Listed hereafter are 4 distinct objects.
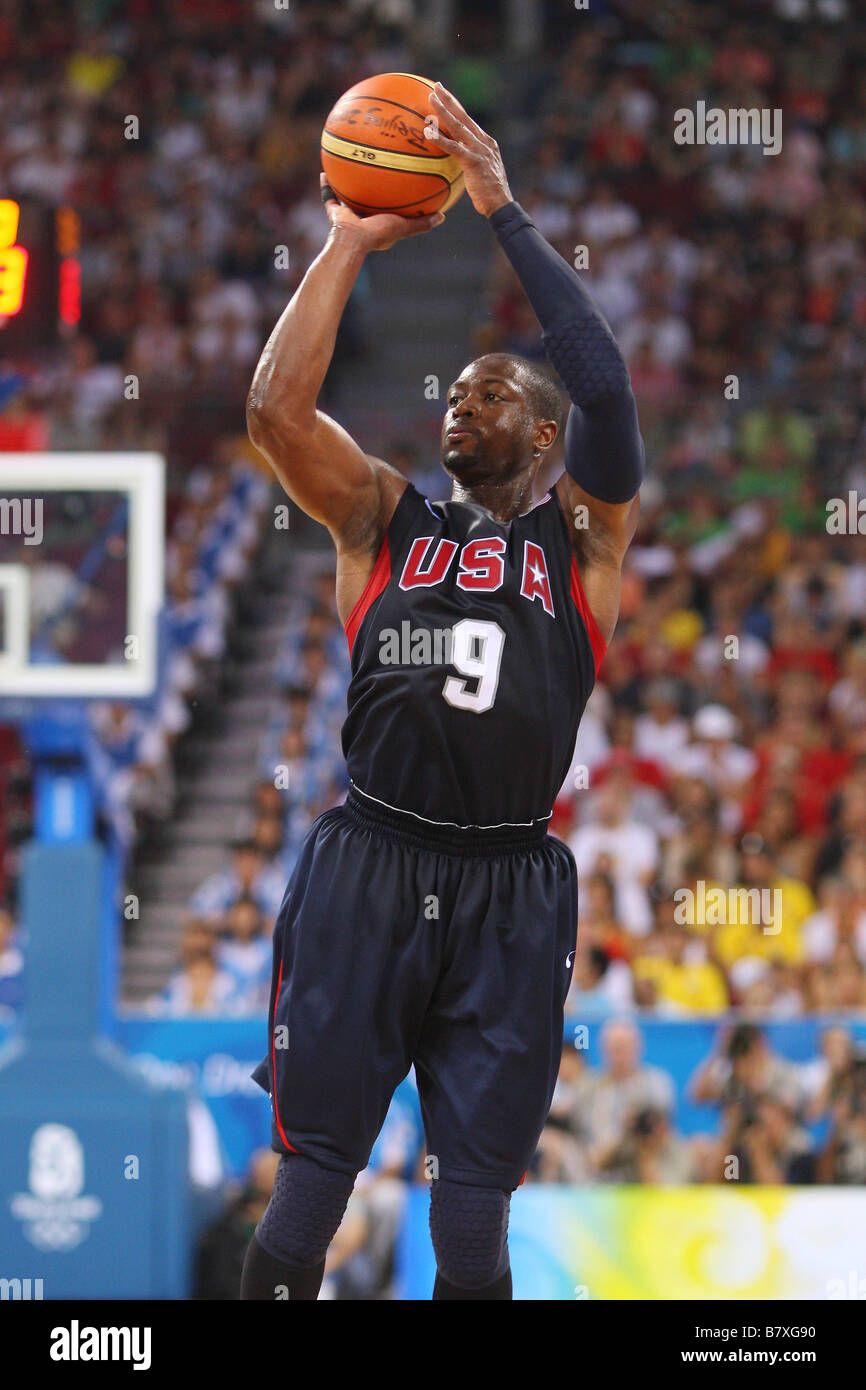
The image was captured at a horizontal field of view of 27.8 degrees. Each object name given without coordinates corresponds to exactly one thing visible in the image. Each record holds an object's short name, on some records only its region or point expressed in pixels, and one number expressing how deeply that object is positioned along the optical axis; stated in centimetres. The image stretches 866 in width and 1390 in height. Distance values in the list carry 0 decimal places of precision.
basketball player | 323
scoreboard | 542
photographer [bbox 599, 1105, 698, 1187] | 620
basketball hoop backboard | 578
